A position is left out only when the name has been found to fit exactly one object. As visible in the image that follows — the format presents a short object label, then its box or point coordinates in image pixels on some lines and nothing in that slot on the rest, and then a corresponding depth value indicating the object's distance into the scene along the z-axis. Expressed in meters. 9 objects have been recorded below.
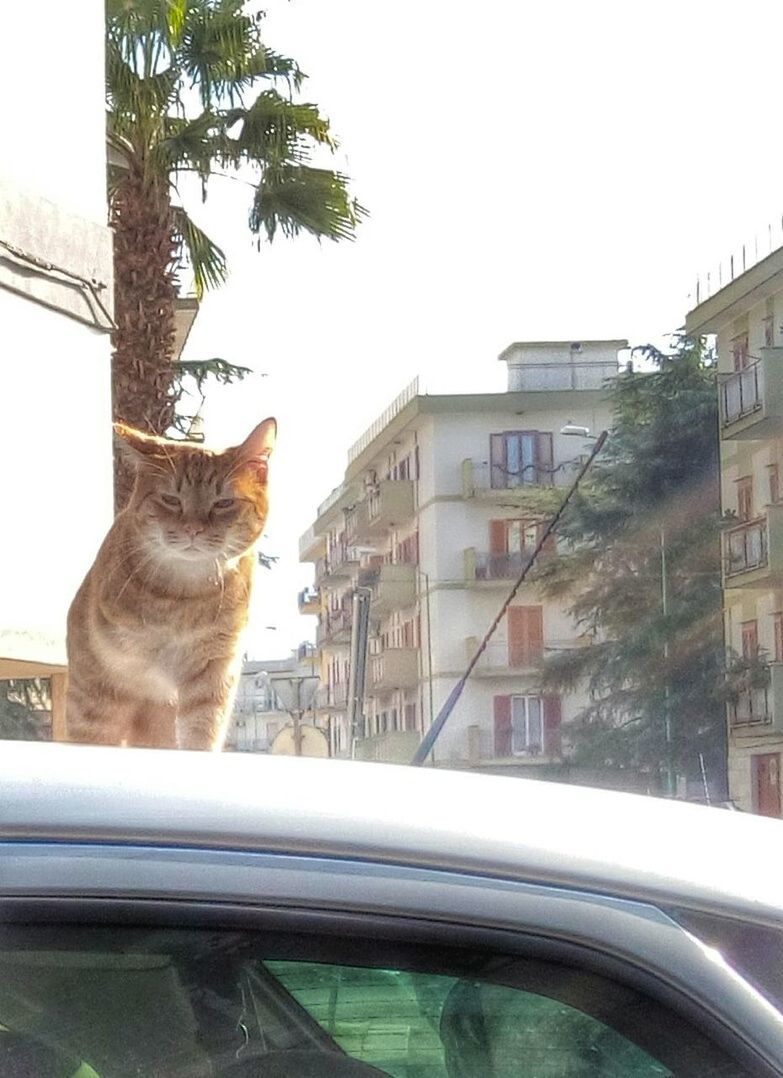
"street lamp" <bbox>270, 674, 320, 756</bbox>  16.96
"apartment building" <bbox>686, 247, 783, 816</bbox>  33.56
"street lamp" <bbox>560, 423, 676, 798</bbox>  41.09
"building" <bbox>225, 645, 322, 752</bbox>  77.69
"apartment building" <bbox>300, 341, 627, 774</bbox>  55.50
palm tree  14.75
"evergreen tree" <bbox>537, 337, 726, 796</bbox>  41.75
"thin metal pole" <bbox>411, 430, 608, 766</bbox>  4.25
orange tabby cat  4.74
